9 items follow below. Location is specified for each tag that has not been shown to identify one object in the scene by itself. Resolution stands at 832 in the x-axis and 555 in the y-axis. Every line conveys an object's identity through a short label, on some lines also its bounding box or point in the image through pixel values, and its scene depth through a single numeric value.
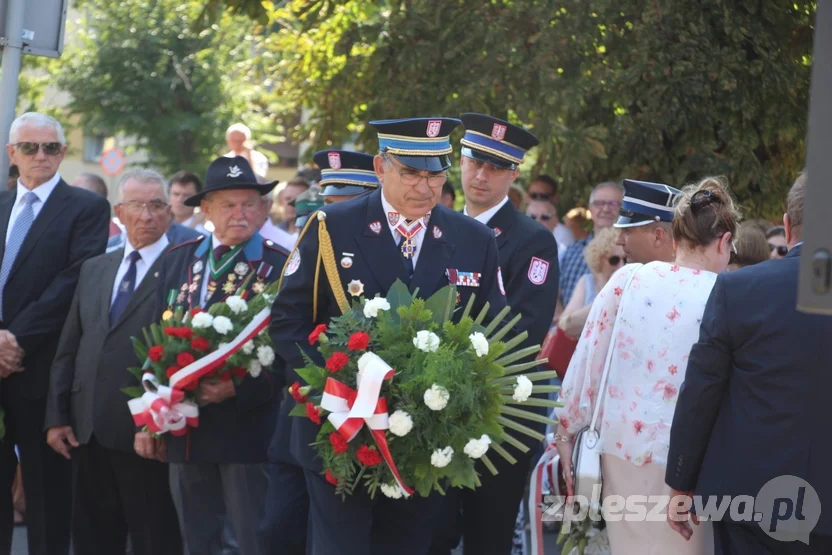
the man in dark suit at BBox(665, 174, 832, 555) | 4.34
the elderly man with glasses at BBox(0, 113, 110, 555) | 7.42
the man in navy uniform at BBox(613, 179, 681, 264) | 6.00
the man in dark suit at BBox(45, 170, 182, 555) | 7.08
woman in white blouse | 5.14
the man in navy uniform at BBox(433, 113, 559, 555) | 6.48
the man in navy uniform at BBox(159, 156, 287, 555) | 6.59
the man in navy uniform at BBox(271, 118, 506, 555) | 5.31
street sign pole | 7.12
